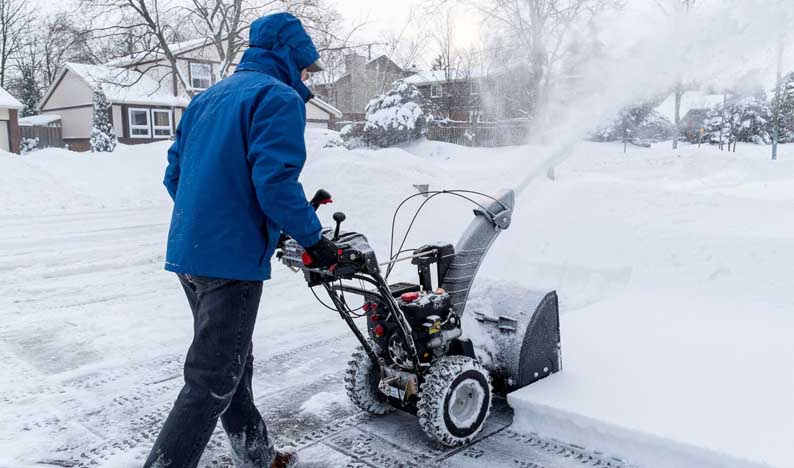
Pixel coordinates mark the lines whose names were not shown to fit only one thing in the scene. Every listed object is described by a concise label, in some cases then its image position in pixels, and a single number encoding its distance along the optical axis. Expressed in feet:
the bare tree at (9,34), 144.17
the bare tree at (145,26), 68.85
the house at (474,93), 84.09
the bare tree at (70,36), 68.74
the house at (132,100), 104.53
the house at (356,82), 161.99
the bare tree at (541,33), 51.47
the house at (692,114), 97.80
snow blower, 10.34
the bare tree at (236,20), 68.59
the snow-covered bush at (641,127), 90.27
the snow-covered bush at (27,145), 97.19
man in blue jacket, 8.36
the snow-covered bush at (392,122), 79.15
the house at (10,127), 90.84
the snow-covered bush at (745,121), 96.48
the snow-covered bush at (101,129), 84.48
